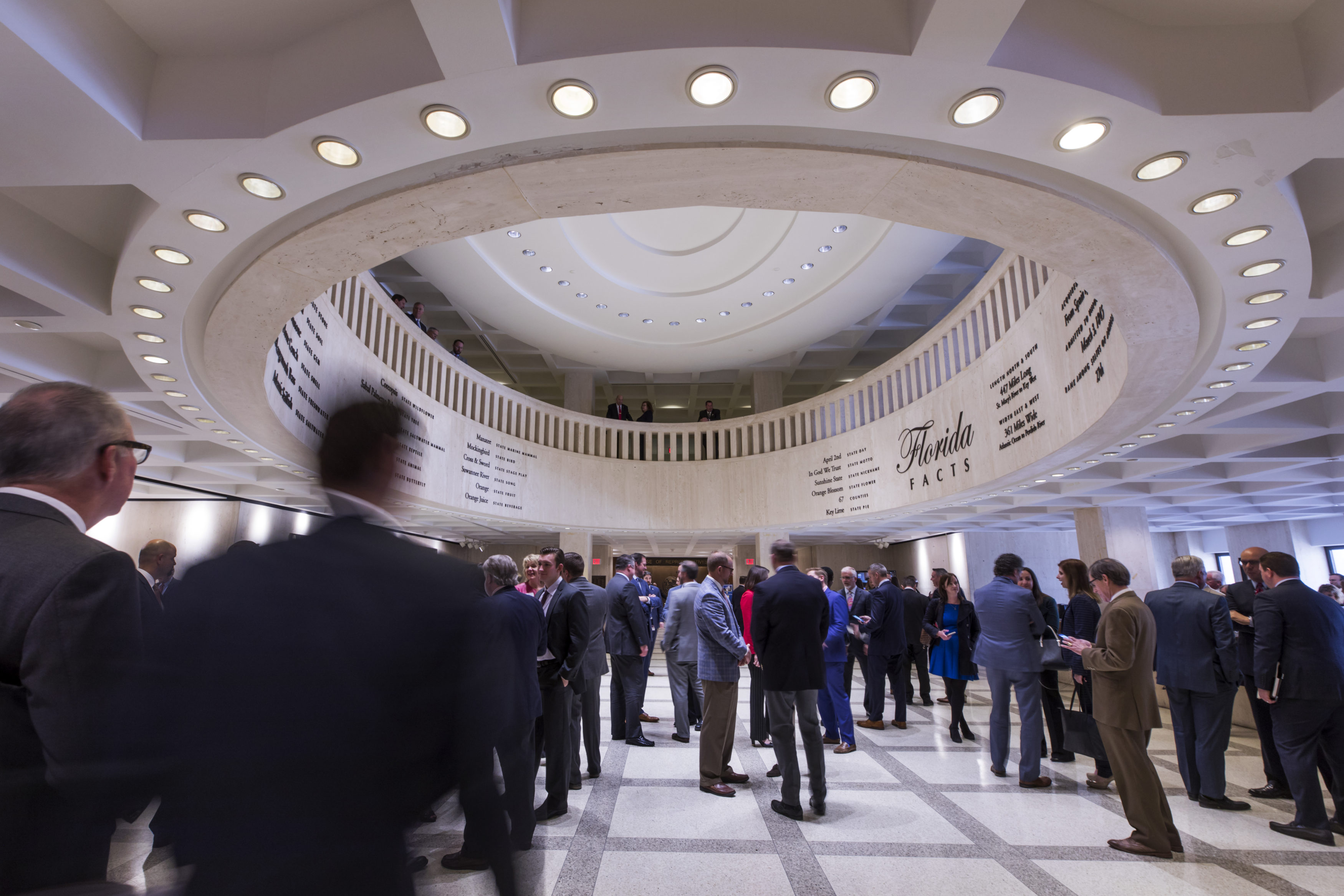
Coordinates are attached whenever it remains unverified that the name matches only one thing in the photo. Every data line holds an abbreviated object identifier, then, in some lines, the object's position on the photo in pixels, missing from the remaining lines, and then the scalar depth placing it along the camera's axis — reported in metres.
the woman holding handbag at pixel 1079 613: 4.71
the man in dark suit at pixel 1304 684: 3.57
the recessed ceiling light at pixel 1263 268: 3.26
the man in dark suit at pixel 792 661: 3.85
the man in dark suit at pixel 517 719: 1.01
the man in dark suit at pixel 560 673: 3.81
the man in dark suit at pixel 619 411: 13.59
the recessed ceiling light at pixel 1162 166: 2.47
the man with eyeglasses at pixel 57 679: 1.02
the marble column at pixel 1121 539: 11.53
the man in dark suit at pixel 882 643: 6.26
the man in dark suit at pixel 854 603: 6.75
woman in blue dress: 5.79
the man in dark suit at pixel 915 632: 7.17
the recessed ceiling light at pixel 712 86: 2.15
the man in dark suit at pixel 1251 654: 4.21
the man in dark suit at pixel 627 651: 5.54
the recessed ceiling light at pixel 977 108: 2.22
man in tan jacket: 3.30
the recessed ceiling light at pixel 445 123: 2.30
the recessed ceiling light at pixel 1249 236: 2.97
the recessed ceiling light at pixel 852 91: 2.16
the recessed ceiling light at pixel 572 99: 2.21
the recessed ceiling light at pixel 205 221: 2.85
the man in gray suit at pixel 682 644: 5.61
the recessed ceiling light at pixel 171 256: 3.12
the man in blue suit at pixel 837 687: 5.28
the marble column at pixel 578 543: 12.46
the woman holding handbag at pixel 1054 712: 5.03
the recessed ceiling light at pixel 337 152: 2.43
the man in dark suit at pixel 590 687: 4.25
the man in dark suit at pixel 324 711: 0.83
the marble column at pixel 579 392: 14.33
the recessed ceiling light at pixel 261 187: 2.62
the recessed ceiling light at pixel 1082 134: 2.31
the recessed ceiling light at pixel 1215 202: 2.70
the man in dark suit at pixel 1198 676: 4.00
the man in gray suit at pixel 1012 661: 4.38
